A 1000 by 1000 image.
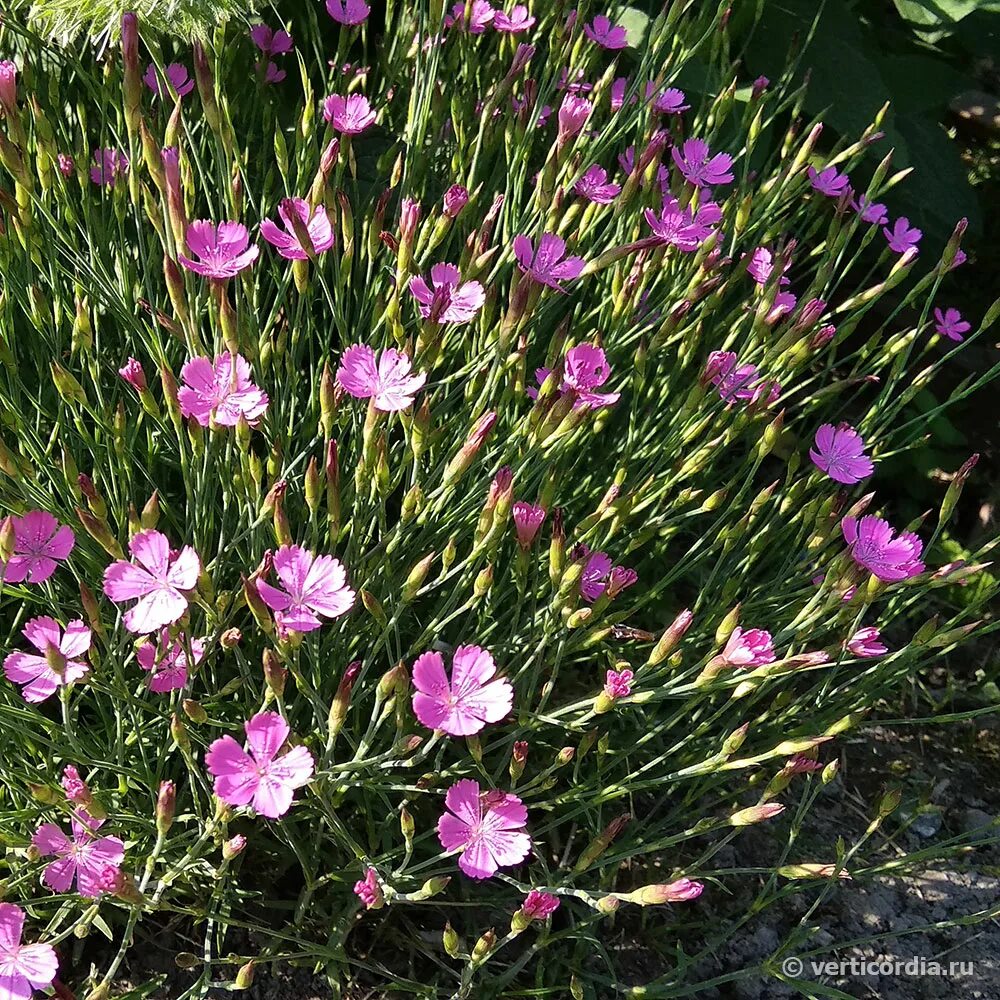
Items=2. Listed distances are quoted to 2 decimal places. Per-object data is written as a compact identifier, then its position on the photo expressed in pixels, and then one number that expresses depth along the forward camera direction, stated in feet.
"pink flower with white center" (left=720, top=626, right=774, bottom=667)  0.72
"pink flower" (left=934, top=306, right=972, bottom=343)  1.12
